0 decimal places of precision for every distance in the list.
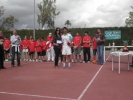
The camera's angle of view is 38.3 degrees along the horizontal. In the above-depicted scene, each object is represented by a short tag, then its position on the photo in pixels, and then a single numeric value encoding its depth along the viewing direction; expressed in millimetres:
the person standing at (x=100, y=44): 11273
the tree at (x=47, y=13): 57406
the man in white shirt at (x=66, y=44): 10011
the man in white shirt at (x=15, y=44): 10843
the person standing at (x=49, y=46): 13193
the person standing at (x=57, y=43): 9875
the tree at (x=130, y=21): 40900
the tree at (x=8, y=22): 46688
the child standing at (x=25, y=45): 15109
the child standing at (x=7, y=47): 15227
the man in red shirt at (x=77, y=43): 12805
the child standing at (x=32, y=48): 14492
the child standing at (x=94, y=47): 12438
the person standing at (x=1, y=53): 10146
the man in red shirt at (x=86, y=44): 12539
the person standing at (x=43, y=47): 14123
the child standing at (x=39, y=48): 14141
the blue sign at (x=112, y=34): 30689
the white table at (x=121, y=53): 8162
